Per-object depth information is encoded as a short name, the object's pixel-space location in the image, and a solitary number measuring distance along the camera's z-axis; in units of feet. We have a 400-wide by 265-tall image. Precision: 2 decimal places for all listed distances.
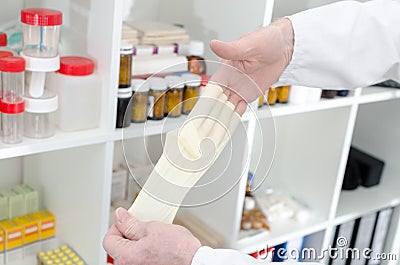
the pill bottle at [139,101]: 3.94
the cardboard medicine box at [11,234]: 4.41
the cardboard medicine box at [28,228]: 4.50
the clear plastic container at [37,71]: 3.55
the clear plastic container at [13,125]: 3.55
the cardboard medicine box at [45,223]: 4.55
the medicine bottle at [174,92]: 3.55
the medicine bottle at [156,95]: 3.70
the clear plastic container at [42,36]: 3.55
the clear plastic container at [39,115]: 3.62
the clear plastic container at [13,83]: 3.47
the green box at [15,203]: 4.57
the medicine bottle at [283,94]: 4.70
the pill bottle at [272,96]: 4.60
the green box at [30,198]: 4.61
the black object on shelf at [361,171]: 6.27
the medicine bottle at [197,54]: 4.45
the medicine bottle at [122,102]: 3.92
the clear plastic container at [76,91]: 3.74
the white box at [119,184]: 4.99
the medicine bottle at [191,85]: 3.71
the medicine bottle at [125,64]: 3.90
